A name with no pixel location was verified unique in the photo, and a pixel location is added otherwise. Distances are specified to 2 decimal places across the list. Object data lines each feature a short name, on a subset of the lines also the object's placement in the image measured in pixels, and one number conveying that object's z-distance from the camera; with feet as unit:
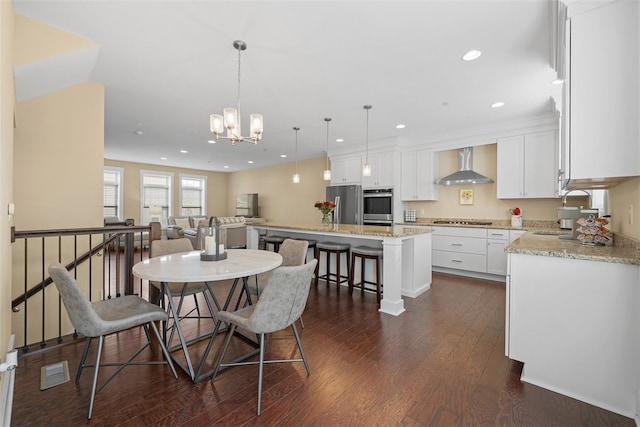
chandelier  8.02
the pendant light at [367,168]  12.41
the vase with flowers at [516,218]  14.49
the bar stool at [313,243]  13.65
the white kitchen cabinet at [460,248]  14.71
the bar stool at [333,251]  12.27
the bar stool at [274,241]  14.16
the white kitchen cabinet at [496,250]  14.02
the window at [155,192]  29.14
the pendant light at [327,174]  14.35
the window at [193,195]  32.60
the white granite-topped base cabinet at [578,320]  5.02
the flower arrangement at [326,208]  13.65
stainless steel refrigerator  19.47
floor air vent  5.87
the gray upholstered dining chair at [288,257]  8.35
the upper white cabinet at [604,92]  5.08
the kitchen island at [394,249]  10.02
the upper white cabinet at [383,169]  17.84
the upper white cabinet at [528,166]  13.39
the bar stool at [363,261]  10.79
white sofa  22.36
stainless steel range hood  16.07
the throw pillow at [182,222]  26.58
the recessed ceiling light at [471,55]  8.00
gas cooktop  16.11
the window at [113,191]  27.14
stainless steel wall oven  18.15
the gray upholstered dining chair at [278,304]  5.11
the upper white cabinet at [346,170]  19.95
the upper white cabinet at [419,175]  17.61
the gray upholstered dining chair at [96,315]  4.95
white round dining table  5.51
